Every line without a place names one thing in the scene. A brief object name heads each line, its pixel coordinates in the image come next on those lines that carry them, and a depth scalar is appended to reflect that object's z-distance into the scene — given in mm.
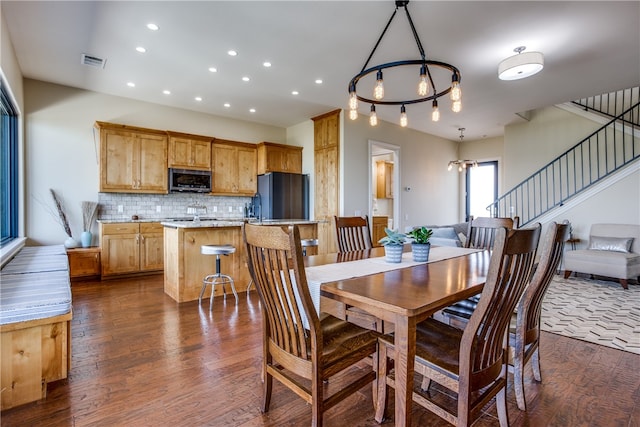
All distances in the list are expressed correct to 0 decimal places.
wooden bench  1733
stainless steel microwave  5551
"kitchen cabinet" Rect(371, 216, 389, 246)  6387
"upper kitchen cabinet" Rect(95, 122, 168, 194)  4980
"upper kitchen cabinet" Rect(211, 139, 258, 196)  6094
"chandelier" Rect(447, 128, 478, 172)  6909
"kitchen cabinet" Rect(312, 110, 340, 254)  5754
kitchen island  3728
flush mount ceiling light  3256
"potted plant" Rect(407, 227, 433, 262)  2225
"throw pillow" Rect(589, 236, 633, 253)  4652
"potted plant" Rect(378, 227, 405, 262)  2105
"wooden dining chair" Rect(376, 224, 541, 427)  1217
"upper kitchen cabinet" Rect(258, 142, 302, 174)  6246
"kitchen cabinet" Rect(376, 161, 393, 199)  8219
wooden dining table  1257
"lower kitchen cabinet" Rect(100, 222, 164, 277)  4789
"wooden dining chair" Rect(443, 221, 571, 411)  1595
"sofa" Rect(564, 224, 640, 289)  4320
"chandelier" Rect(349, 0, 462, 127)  2184
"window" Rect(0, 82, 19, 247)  3828
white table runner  1634
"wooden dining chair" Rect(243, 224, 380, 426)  1316
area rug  2752
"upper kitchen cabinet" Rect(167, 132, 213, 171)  5551
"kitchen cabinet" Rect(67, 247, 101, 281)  4562
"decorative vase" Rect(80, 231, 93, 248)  4848
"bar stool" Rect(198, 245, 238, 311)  3506
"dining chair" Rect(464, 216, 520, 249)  2974
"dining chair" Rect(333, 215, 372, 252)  2900
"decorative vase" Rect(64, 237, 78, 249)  4719
